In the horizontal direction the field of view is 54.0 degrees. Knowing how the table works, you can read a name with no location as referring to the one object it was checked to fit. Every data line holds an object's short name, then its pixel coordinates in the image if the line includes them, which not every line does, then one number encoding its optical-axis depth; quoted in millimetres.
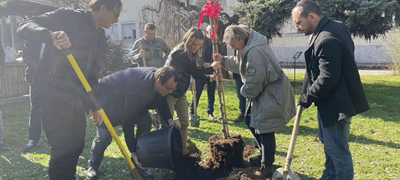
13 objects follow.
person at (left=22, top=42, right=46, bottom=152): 5300
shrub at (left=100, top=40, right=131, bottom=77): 14781
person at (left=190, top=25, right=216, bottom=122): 6742
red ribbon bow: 4859
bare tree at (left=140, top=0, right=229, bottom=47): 13086
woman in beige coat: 3916
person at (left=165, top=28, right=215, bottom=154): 4566
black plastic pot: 3904
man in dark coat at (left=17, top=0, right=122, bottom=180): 3031
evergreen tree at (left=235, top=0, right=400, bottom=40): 8617
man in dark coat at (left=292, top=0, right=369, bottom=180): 3061
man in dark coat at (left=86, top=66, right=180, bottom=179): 3750
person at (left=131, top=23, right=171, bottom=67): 6586
